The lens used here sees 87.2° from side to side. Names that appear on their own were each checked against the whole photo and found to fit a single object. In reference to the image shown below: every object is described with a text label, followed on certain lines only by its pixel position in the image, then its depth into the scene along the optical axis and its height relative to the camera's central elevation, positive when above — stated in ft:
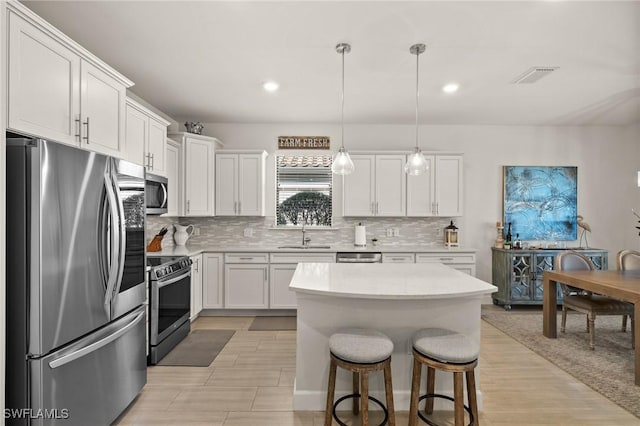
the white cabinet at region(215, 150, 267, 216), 15.25 +1.40
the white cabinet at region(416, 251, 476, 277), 14.58 -1.96
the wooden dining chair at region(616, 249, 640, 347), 12.51 -1.78
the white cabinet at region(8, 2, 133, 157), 5.45 +2.43
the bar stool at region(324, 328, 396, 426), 6.10 -2.65
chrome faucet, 16.03 -1.25
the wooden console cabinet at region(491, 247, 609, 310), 15.33 -2.57
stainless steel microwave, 10.55 +0.67
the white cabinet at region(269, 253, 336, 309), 14.28 -2.48
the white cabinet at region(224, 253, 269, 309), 14.28 -2.85
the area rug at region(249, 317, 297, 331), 13.11 -4.46
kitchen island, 7.43 -2.46
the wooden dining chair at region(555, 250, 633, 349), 10.98 -2.98
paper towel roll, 15.64 -1.03
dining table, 8.96 -2.21
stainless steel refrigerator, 5.14 -1.20
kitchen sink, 15.39 -1.53
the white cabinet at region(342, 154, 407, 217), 15.61 +1.25
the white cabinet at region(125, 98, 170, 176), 9.79 +2.44
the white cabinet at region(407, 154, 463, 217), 15.65 +1.02
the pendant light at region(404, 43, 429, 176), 8.75 +1.37
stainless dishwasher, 14.32 -1.85
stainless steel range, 9.82 -2.85
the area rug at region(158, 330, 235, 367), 10.04 -4.41
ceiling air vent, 10.32 +4.45
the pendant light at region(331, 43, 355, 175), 8.77 +1.33
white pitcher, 15.08 -0.95
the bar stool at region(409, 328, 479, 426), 6.04 -2.70
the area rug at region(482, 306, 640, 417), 8.52 -4.39
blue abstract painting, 16.84 +0.45
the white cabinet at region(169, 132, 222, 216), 14.14 +1.72
